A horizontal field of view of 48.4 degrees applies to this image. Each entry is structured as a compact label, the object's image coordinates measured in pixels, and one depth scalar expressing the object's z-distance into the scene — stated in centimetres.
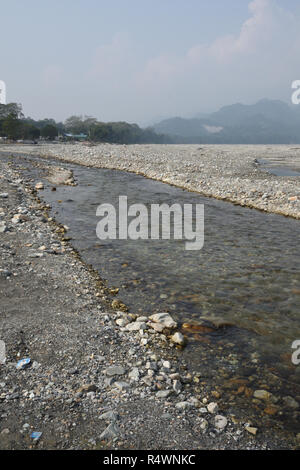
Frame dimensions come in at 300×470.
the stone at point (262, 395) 526
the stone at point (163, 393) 498
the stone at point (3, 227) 1227
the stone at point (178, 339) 647
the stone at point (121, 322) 690
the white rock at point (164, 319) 703
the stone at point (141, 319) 716
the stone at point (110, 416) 444
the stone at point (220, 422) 453
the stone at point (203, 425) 443
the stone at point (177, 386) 516
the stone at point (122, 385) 506
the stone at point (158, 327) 684
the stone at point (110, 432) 418
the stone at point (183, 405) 478
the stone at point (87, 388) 494
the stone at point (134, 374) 530
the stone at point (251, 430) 452
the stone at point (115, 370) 536
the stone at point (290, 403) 509
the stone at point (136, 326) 675
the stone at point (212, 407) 480
